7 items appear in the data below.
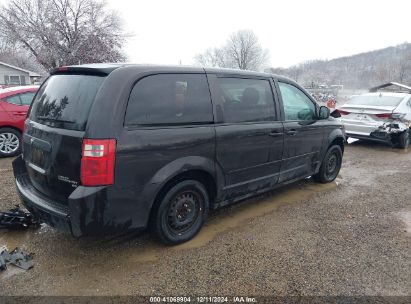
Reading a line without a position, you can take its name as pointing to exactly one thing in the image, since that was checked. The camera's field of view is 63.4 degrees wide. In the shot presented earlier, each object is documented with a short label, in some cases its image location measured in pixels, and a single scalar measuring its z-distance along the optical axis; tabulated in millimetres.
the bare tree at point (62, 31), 33250
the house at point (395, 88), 18884
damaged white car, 8492
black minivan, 2764
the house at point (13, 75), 34062
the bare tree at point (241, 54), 65938
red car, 7082
